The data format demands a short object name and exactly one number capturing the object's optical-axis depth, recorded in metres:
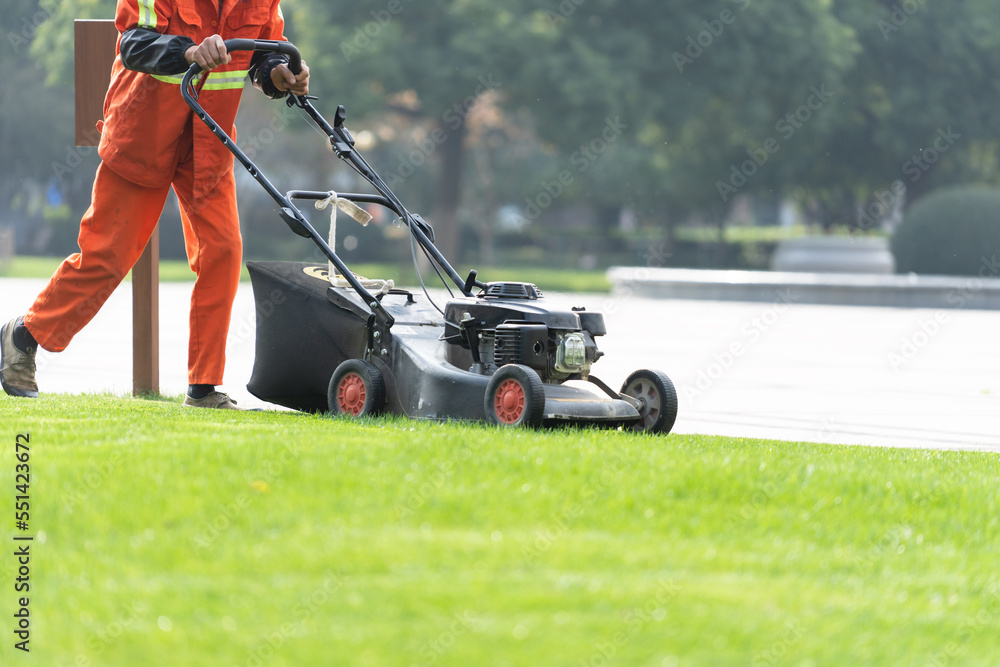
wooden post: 13.56
